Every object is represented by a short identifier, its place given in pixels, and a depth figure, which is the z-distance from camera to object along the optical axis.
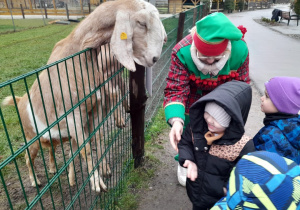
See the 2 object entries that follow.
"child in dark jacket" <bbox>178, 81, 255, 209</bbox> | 1.67
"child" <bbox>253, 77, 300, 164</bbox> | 1.81
